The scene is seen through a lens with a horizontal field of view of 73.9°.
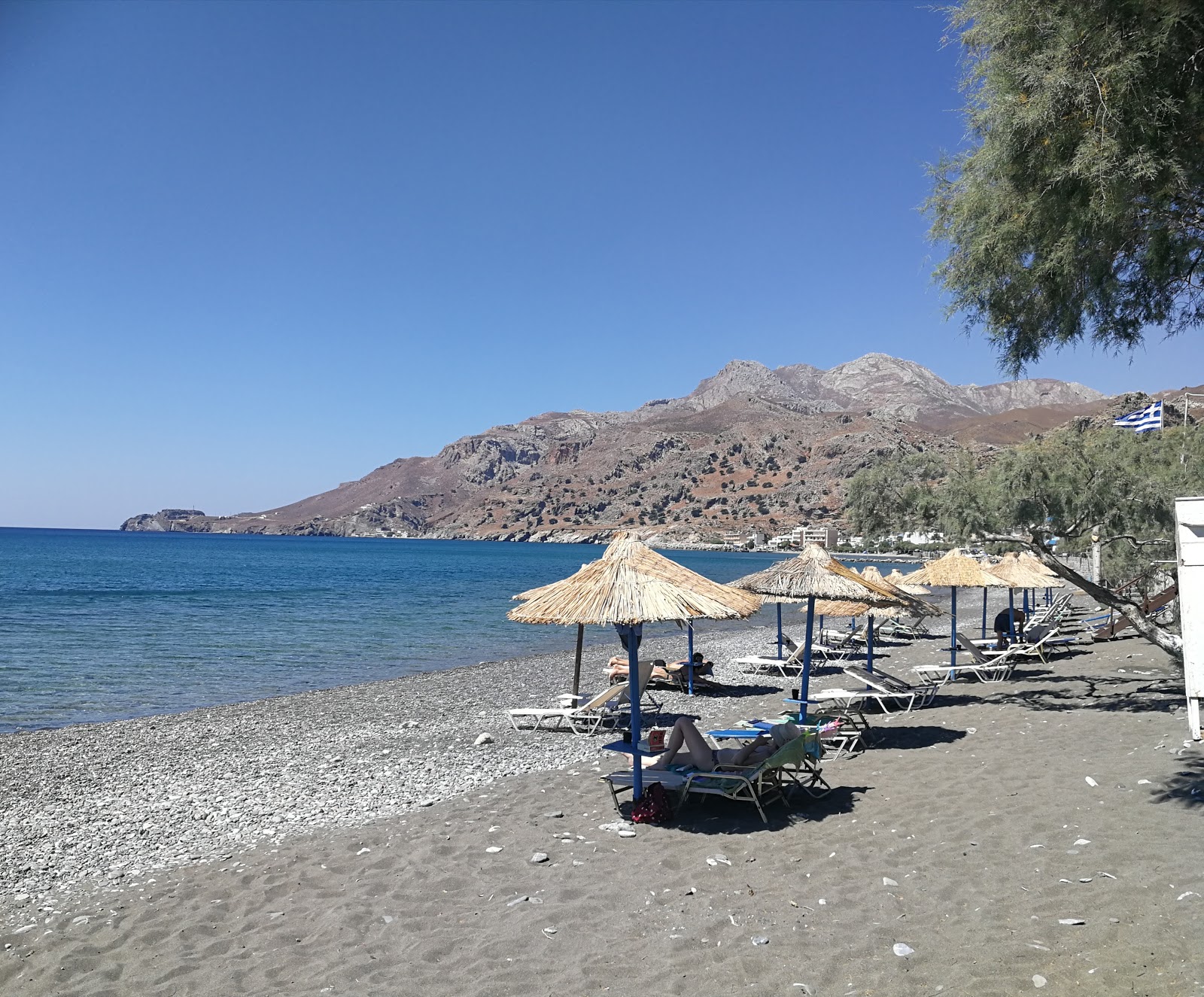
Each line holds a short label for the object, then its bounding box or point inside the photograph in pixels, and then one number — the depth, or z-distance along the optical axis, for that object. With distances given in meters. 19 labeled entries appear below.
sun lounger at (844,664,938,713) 11.10
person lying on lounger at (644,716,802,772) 7.23
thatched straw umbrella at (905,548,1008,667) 15.22
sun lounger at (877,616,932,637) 23.00
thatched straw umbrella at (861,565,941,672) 10.09
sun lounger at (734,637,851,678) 16.64
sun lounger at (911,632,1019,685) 14.01
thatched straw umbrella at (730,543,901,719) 9.14
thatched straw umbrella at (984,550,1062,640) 16.80
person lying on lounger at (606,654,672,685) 15.14
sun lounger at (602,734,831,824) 6.84
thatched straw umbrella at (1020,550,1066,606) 18.20
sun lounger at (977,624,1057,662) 14.06
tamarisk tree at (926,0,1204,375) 4.51
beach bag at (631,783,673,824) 6.83
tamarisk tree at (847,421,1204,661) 13.81
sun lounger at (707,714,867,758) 8.98
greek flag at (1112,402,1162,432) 22.94
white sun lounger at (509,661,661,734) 11.24
